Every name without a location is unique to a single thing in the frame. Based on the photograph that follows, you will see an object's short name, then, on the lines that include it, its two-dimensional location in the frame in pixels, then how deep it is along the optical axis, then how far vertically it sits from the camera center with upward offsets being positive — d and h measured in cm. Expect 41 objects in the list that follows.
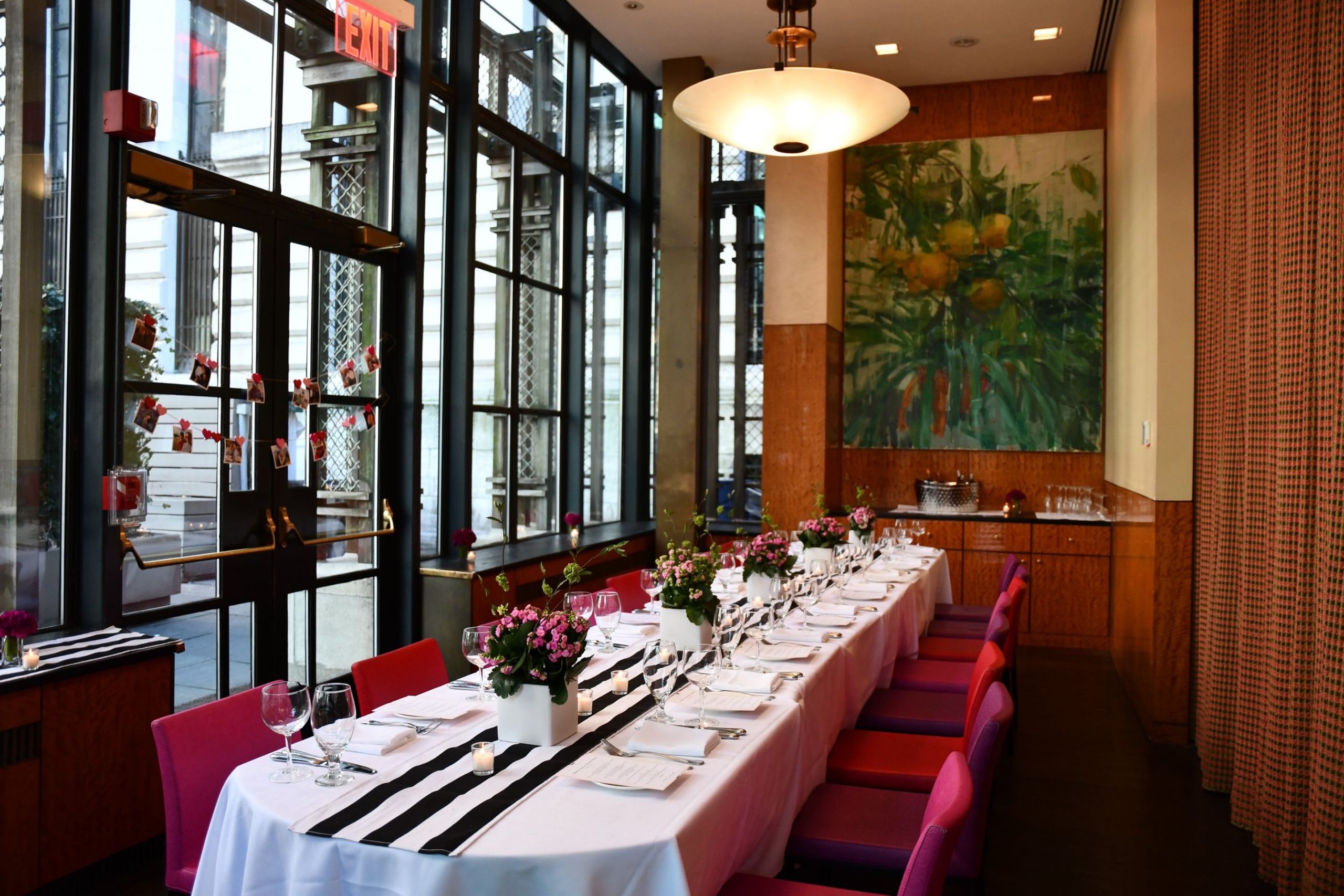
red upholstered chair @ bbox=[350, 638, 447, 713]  314 -80
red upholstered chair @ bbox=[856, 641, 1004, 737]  405 -115
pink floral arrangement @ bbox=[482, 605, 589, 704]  254 -55
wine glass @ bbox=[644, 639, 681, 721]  273 -66
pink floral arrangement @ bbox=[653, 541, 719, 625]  355 -54
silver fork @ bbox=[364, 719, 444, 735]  265 -78
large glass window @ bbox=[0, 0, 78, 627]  360 +45
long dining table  194 -83
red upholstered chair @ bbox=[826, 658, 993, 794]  333 -113
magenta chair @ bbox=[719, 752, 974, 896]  195 -79
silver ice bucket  847 -52
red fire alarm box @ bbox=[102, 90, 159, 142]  372 +118
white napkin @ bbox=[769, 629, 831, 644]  389 -79
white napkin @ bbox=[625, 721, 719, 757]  250 -78
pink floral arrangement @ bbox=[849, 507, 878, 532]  661 -56
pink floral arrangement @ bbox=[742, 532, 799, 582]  445 -55
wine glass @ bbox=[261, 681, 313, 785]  223 -62
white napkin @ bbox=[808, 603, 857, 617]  448 -79
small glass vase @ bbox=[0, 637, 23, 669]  325 -72
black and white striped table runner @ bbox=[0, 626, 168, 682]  329 -76
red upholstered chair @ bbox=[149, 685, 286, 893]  256 -88
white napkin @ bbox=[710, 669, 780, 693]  313 -78
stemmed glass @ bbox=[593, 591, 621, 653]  320 -57
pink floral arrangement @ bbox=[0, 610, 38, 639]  324 -63
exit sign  430 +175
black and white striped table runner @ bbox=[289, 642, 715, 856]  200 -80
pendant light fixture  452 +155
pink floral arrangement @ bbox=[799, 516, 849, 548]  564 -56
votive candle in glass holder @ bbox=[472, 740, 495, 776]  235 -77
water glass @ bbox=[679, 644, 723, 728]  276 -71
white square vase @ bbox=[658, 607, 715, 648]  361 -71
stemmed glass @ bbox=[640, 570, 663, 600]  379 -64
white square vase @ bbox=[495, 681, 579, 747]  256 -73
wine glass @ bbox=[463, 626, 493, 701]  268 -57
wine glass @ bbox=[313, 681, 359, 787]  225 -65
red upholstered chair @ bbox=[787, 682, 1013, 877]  255 -112
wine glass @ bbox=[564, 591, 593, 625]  312 -53
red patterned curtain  310 -1
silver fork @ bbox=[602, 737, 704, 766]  247 -79
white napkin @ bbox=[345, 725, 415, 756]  249 -78
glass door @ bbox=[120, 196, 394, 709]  415 -4
